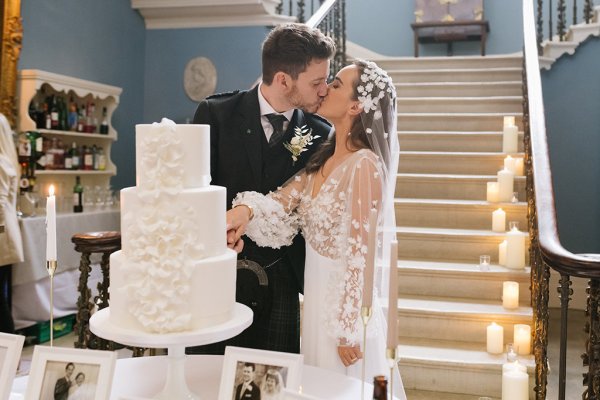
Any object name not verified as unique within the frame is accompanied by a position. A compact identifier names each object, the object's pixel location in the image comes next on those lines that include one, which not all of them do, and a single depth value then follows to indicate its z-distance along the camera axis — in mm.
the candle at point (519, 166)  4809
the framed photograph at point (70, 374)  1197
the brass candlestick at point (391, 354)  1088
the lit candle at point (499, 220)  4191
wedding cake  1218
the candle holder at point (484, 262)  3934
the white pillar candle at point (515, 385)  2854
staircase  3369
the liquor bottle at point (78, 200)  5398
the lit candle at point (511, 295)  3643
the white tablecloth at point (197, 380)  1414
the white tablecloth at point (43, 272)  4551
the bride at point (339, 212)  1809
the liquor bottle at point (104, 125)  6062
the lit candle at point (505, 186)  4398
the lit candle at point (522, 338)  3342
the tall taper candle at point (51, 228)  1360
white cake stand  1190
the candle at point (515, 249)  3828
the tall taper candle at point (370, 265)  1144
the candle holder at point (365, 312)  1151
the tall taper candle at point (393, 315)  1081
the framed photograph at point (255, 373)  1212
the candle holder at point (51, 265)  1413
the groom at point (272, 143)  1959
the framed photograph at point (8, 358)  1265
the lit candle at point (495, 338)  3393
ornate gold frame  4965
